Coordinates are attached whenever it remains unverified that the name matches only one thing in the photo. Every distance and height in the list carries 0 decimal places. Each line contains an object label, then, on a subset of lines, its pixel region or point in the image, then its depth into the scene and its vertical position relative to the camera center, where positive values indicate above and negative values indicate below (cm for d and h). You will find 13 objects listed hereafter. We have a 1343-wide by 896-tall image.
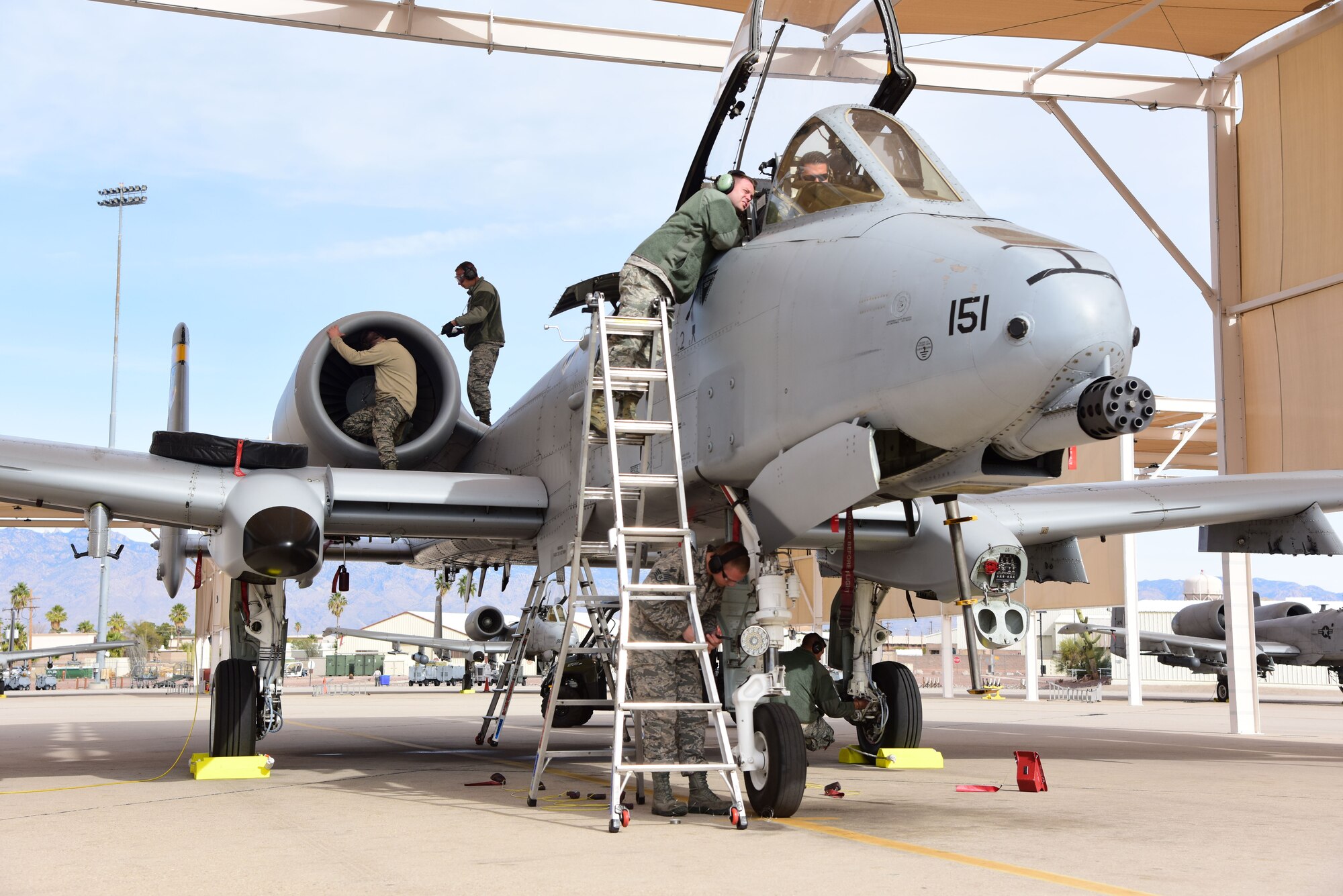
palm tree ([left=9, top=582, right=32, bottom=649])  10900 -52
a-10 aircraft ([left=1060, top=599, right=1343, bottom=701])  3475 -132
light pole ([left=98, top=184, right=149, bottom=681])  5719 +1922
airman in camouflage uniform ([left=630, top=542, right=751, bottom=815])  644 -42
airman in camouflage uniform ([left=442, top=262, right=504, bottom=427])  1145 +253
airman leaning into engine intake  1037 +182
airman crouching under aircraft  905 -78
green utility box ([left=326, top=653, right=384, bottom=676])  8312 -510
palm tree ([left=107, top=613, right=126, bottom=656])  14588 -460
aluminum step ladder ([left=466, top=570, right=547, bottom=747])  965 -40
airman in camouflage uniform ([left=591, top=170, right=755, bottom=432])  723 +208
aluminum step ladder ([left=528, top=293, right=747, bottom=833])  588 +32
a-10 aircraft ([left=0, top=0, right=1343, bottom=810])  561 +95
